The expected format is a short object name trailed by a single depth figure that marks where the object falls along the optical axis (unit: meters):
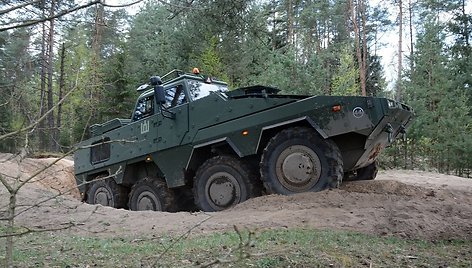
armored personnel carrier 7.41
